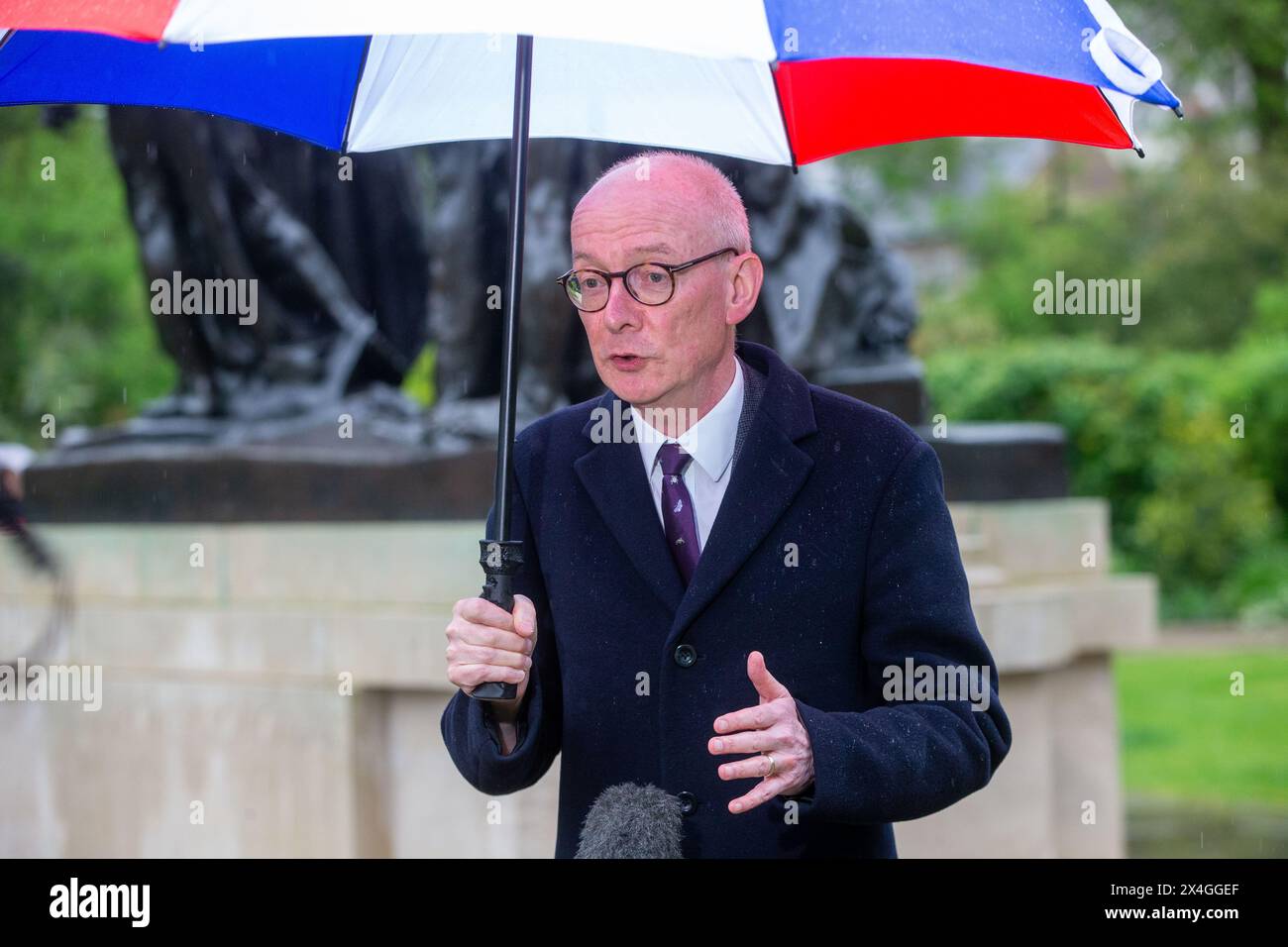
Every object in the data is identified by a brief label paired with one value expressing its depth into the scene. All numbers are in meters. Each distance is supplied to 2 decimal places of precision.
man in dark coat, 5.29
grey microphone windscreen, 5.27
